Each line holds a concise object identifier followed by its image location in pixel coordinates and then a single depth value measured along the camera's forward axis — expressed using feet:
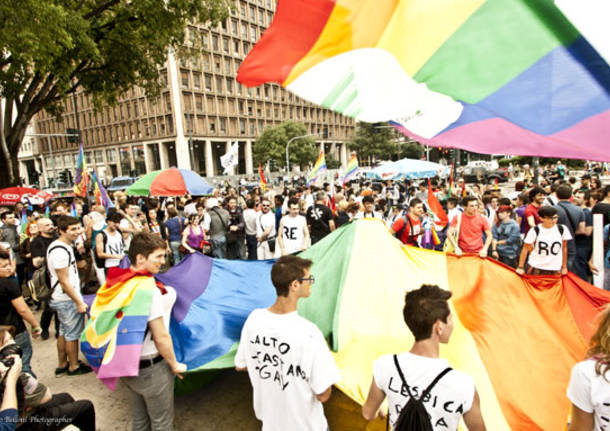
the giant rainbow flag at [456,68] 4.91
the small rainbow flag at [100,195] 29.09
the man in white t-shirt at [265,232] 27.63
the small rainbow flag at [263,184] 50.48
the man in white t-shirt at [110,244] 19.35
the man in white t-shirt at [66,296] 13.85
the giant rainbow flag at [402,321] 9.91
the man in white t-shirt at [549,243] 17.84
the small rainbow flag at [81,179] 32.51
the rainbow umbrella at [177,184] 34.50
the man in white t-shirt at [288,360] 7.12
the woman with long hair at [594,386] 5.73
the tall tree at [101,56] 34.24
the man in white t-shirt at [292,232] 22.66
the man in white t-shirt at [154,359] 8.90
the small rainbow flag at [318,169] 46.52
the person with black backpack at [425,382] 5.89
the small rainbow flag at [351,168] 49.29
